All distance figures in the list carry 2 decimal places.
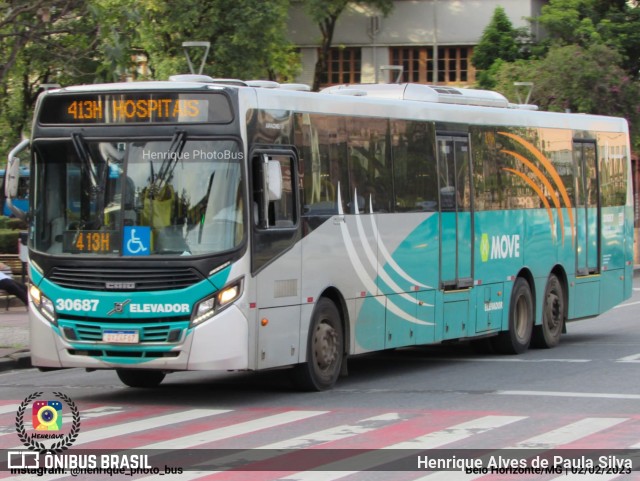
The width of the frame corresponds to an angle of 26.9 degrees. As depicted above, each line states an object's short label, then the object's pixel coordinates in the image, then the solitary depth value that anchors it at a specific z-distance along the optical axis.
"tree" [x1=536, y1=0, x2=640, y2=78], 49.91
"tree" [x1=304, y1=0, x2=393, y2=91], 52.81
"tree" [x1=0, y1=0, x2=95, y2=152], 17.67
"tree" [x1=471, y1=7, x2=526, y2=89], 51.94
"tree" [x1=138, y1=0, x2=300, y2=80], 47.81
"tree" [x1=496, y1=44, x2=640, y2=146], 45.22
